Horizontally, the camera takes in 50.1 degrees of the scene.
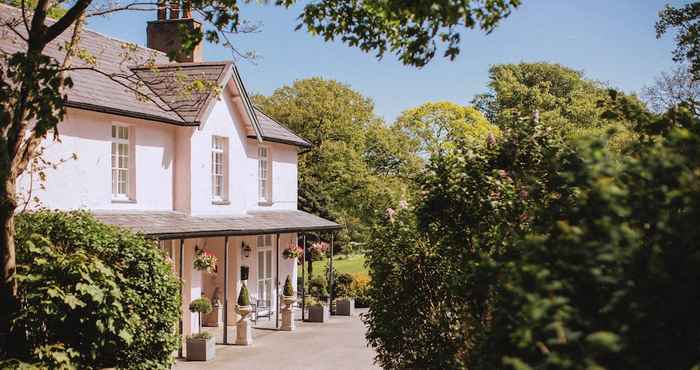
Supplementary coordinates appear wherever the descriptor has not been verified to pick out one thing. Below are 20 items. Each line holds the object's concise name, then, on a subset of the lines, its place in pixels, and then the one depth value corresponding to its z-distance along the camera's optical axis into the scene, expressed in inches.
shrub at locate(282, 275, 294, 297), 1049.0
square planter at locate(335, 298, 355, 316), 1210.6
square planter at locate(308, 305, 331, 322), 1128.8
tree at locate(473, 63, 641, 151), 2183.8
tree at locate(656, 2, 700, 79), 823.1
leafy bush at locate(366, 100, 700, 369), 155.8
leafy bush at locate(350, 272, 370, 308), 1316.4
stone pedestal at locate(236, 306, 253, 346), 895.1
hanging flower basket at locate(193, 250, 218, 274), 895.7
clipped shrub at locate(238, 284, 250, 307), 911.7
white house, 776.3
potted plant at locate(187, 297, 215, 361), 786.8
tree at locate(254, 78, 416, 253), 1857.8
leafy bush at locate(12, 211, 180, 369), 455.2
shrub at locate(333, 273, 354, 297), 1291.8
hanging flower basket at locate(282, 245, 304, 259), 1154.7
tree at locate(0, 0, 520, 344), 311.6
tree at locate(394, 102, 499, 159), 2020.2
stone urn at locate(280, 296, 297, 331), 1031.6
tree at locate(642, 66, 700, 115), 1540.7
